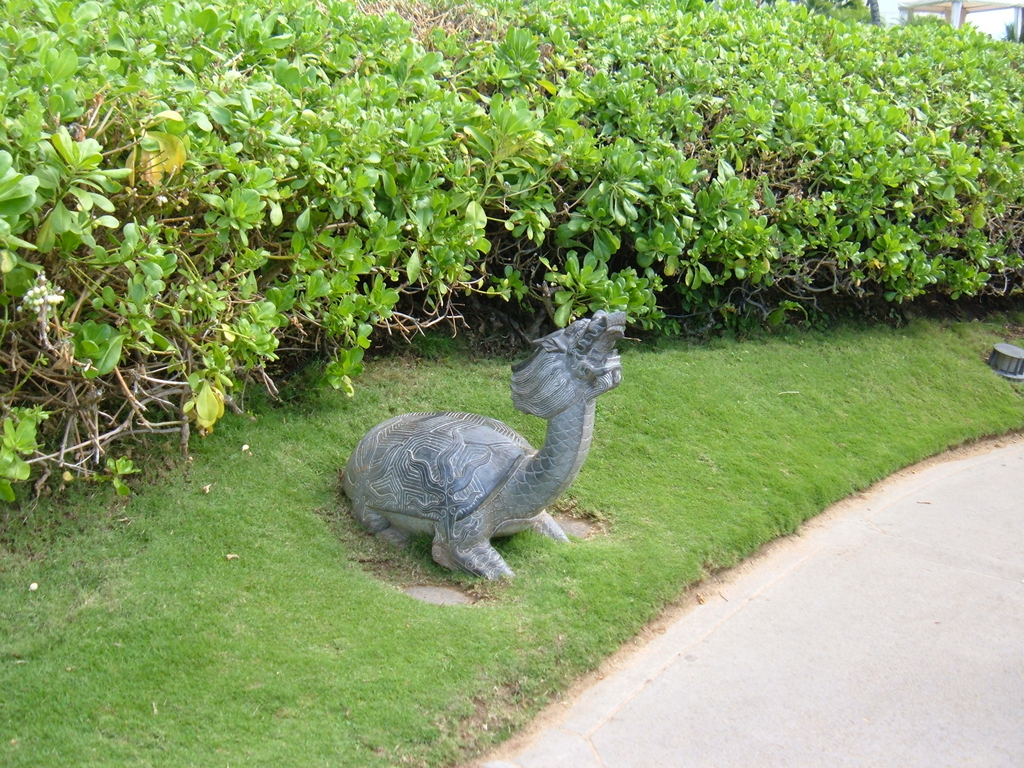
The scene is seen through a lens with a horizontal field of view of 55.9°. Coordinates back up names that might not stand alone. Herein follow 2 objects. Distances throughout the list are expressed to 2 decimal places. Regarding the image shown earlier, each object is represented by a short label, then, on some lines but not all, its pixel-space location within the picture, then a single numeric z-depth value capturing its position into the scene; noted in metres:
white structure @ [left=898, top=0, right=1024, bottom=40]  23.75
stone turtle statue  4.08
